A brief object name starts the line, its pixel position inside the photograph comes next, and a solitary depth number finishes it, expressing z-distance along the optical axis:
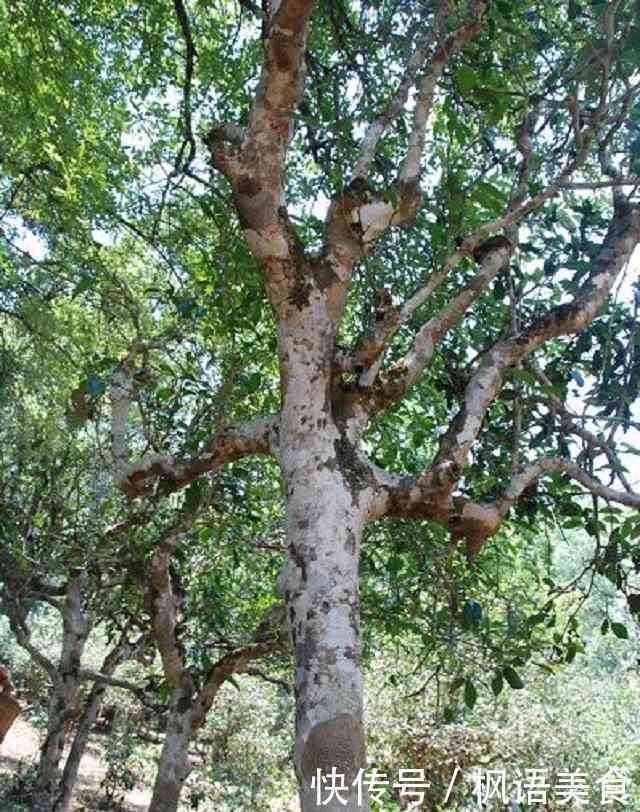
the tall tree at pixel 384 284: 2.30
